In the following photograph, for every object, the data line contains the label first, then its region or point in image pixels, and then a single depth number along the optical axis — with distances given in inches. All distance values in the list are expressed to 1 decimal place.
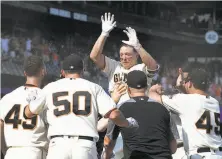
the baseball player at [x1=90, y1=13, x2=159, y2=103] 534.4
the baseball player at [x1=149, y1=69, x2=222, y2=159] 444.7
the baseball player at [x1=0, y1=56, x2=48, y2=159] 457.1
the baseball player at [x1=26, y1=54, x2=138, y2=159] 411.2
